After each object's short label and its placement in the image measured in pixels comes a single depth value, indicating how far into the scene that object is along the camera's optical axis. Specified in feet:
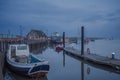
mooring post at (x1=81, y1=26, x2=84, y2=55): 60.78
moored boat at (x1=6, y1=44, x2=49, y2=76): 33.37
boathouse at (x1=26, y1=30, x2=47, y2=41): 173.50
